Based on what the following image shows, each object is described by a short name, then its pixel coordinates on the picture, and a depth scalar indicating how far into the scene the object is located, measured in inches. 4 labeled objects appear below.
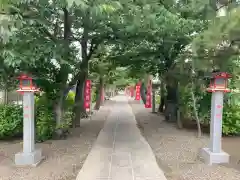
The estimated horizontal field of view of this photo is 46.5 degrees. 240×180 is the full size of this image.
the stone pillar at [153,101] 807.3
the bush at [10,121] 365.4
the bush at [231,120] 405.1
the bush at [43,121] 359.9
